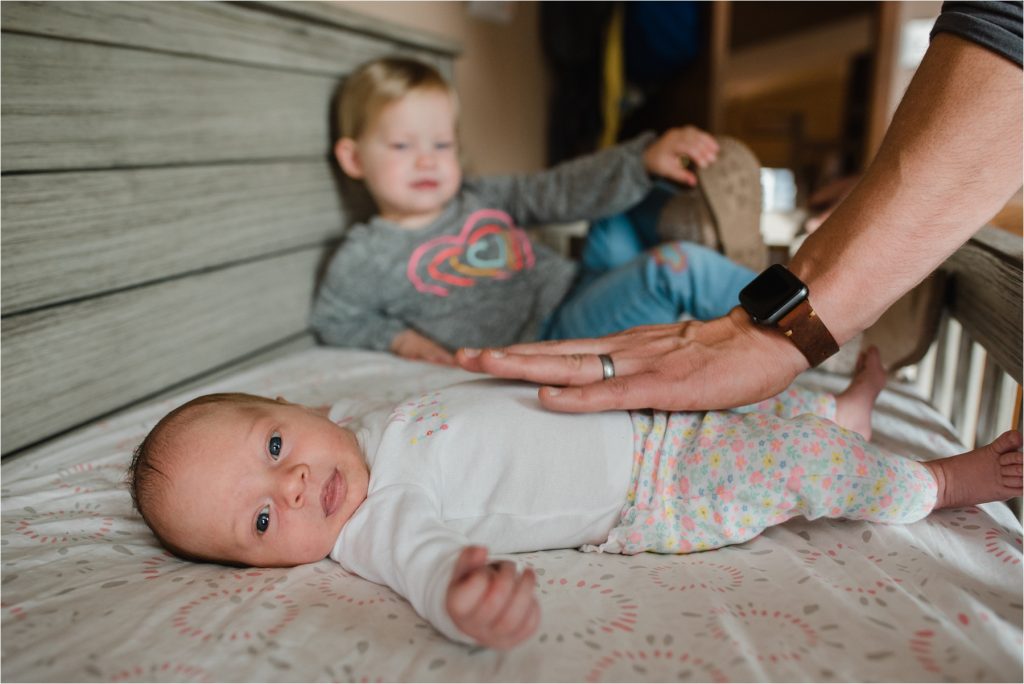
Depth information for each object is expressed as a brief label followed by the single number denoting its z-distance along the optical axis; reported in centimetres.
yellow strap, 280
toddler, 159
